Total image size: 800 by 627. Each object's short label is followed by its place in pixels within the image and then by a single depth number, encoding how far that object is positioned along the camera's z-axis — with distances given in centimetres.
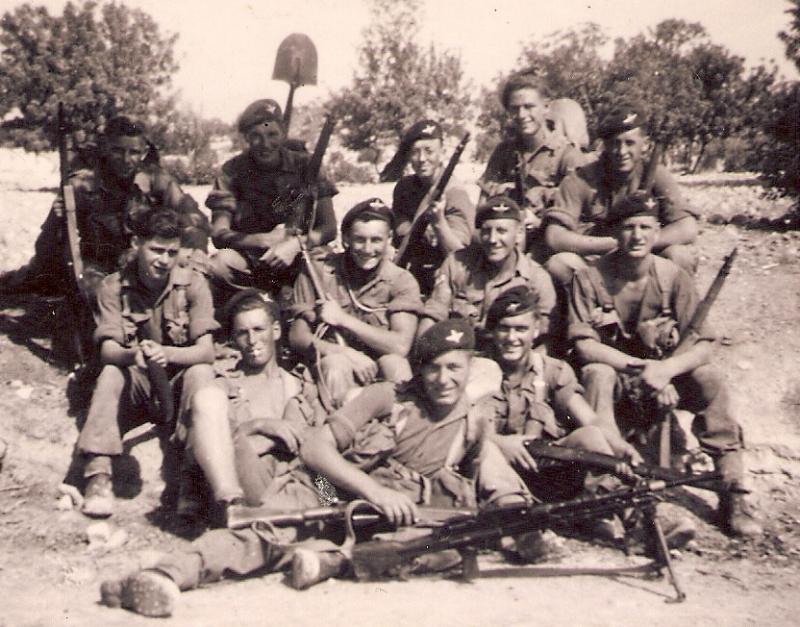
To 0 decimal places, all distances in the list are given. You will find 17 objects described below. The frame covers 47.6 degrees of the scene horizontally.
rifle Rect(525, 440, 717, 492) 481
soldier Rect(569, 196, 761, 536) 577
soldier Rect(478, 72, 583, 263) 739
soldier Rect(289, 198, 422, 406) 571
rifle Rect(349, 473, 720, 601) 449
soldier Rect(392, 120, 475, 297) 685
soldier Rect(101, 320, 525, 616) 450
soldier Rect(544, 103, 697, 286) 675
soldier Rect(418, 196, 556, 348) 609
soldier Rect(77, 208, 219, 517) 544
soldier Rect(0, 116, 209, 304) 695
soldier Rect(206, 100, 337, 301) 690
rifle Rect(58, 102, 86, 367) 657
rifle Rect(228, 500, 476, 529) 452
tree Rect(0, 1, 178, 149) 1522
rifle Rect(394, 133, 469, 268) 676
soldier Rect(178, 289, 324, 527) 489
